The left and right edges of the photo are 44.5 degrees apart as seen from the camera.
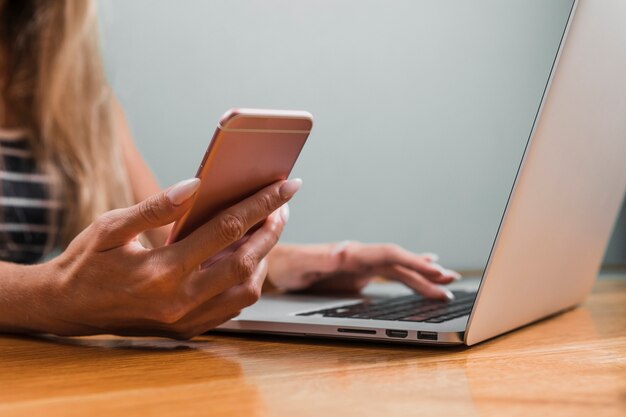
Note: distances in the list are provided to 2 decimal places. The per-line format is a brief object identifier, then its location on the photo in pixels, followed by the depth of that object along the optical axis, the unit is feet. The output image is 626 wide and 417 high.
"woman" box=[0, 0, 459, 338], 2.05
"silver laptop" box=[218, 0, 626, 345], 1.96
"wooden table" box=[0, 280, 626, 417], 1.52
